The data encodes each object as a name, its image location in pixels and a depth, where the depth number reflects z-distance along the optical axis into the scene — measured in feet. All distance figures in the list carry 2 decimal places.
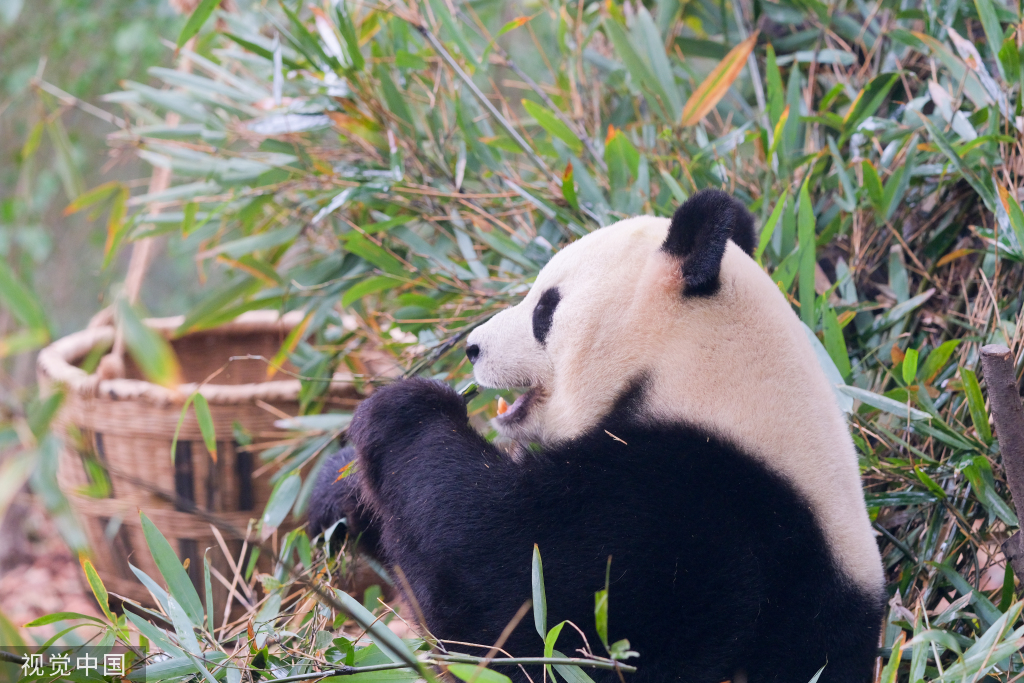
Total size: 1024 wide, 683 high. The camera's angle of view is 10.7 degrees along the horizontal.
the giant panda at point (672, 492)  18.66
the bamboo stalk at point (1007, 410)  18.68
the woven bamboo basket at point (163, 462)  20.76
